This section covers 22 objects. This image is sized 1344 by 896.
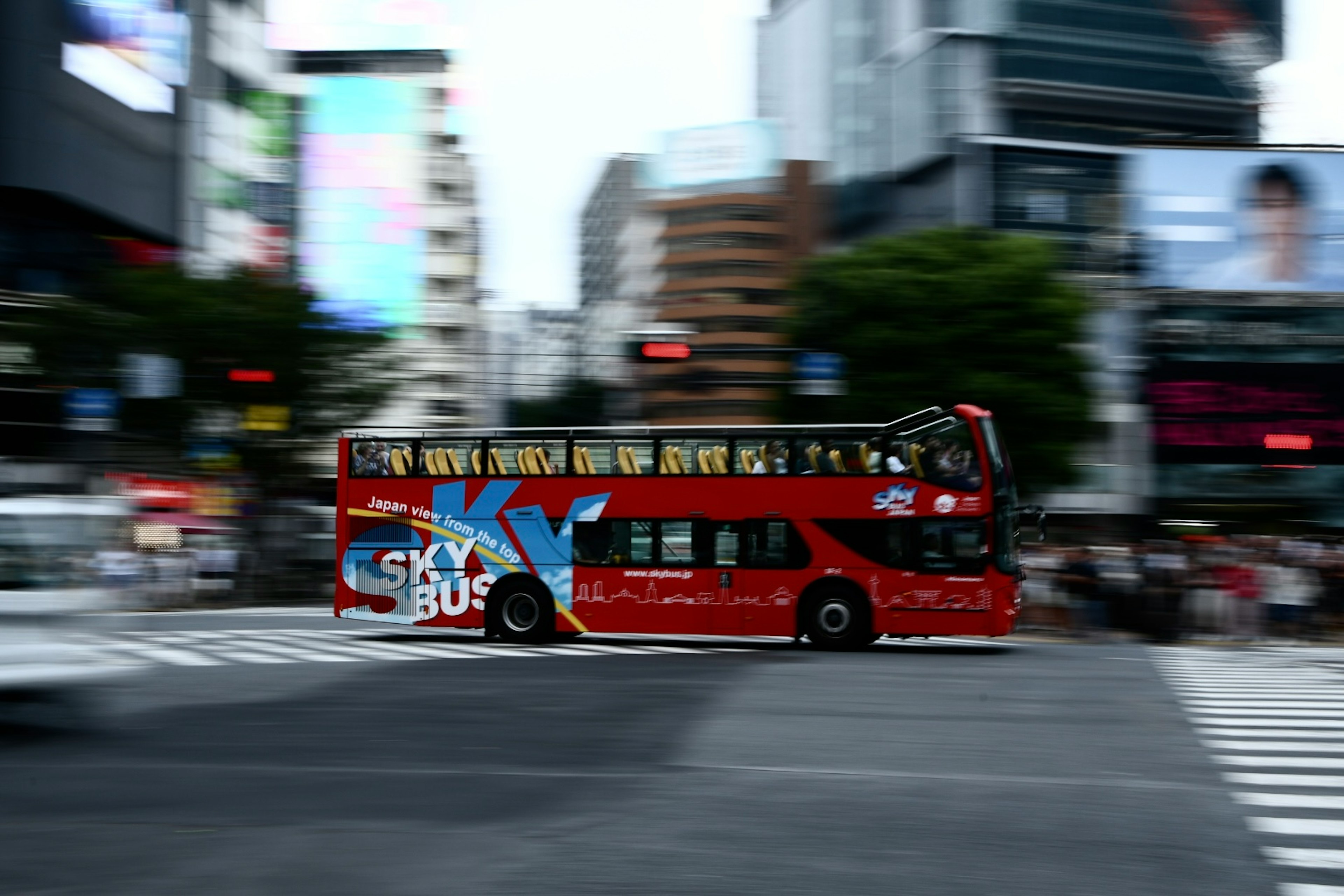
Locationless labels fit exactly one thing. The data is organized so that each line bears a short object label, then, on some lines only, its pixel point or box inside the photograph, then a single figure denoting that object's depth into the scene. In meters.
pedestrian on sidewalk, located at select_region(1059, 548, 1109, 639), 22.98
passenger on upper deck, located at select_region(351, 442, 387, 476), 21.97
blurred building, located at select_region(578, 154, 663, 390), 98.62
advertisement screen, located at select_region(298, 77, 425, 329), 82.81
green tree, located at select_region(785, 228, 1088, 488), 37.28
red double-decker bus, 19.70
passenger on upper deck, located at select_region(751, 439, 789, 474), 20.53
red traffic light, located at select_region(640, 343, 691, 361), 23.41
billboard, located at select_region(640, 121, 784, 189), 85.25
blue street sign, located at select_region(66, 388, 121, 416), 30.38
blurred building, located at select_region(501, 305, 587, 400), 53.06
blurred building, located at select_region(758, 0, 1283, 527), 68.56
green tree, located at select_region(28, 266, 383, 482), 36.12
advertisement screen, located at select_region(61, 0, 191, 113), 44.38
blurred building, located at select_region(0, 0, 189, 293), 42.41
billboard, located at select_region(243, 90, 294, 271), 66.94
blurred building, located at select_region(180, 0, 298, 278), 55.66
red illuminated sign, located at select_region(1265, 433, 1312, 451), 40.31
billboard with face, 43.16
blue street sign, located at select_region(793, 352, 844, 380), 25.92
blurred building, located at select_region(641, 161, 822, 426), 89.31
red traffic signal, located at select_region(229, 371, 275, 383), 31.17
